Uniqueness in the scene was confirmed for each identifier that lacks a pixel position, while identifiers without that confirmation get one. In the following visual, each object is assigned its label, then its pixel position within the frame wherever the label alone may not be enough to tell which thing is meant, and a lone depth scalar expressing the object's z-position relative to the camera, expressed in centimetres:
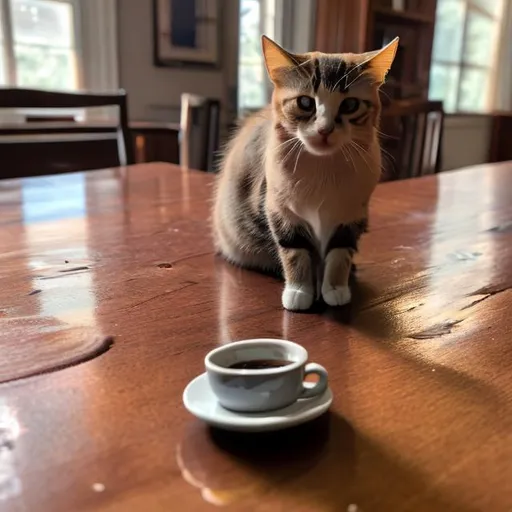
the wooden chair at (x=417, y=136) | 218
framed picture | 302
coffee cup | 46
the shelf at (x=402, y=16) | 329
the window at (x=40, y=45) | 263
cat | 72
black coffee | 51
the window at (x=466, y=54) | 426
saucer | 46
